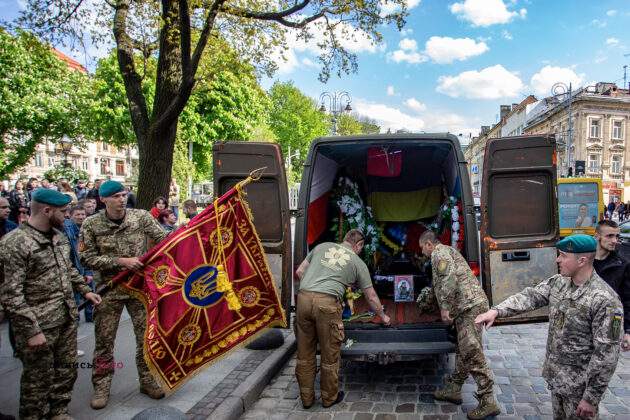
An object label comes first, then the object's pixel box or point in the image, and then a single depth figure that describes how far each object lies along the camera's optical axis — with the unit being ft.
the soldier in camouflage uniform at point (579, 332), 9.45
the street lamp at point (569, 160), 152.88
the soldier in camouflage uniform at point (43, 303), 11.90
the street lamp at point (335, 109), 84.53
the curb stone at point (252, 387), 14.30
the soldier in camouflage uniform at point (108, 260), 14.60
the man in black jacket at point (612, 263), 13.97
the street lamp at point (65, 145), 67.58
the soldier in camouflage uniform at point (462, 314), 14.32
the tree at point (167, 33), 28.94
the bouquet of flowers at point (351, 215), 24.61
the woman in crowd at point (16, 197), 28.16
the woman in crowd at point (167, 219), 26.61
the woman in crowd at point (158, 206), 27.20
